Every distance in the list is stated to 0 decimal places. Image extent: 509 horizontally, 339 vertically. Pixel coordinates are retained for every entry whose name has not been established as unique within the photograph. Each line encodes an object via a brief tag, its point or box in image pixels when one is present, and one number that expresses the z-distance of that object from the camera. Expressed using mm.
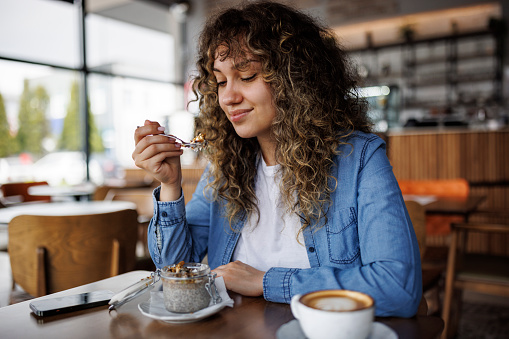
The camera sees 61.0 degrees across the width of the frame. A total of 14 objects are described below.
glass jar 775
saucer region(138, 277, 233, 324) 749
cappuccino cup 569
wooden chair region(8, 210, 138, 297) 1870
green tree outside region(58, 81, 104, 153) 6410
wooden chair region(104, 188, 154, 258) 2981
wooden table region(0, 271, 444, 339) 712
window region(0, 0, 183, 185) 5664
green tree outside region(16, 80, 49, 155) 5802
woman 1015
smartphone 819
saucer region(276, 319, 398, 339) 647
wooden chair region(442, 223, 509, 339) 2234
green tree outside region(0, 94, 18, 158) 5531
